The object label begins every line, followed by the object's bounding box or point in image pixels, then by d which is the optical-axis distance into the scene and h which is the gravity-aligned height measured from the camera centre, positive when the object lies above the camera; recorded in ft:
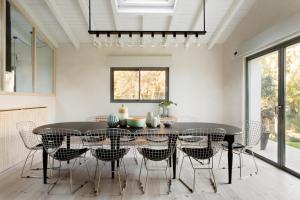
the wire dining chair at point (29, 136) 10.47 -1.92
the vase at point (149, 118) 11.26 -1.00
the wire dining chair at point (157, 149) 9.21 -2.16
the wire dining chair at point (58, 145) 9.23 -2.06
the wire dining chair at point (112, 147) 9.16 -2.17
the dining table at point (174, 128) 9.83 -1.42
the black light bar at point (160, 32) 10.80 +3.44
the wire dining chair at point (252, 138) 11.00 -2.11
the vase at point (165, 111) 18.70 -1.03
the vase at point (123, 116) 11.32 -0.89
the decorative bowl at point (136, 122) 10.88 -1.16
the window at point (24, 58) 11.60 +2.72
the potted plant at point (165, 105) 18.13 -0.49
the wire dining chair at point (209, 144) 9.39 -2.04
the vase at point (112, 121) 10.98 -1.12
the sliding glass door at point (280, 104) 11.23 -0.30
